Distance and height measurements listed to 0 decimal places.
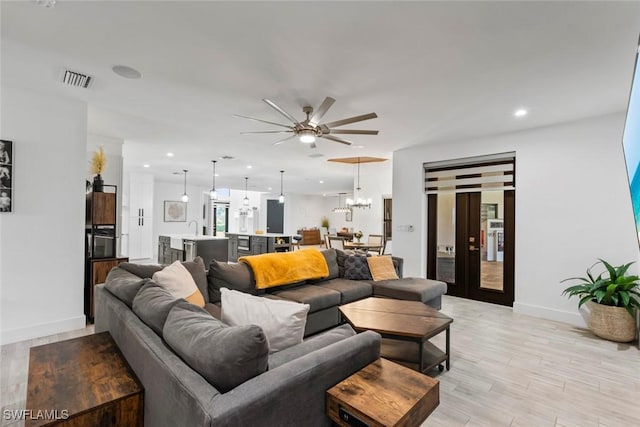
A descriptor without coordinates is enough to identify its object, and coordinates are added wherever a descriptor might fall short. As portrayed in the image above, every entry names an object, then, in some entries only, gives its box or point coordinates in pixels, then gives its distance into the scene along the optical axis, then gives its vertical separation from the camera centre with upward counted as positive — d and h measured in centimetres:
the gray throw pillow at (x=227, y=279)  320 -70
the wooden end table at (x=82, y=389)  135 -87
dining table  796 -81
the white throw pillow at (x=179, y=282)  252 -59
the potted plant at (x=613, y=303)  335 -95
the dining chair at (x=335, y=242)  899 -88
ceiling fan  301 +96
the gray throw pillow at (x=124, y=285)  209 -53
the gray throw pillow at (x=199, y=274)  303 -61
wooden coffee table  240 -90
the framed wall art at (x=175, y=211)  1041 +5
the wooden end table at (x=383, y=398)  121 -78
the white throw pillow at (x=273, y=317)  163 -56
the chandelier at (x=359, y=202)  852 +36
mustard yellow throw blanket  352 -65
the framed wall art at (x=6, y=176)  307 +35
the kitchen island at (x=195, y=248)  683 -81
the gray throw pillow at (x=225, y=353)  118 -56
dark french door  476 -45
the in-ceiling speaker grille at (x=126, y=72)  272 +128
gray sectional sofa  111 -68
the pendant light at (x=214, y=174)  722 +113
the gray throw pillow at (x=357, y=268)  430 -76
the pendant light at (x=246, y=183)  1002 +111
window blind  472 +69
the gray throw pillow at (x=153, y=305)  164 -53
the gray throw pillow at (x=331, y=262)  435 -68
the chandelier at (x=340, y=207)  1300 +38
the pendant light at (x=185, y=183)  836 +100
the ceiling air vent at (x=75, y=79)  282 +125
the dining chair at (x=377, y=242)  812 -73
